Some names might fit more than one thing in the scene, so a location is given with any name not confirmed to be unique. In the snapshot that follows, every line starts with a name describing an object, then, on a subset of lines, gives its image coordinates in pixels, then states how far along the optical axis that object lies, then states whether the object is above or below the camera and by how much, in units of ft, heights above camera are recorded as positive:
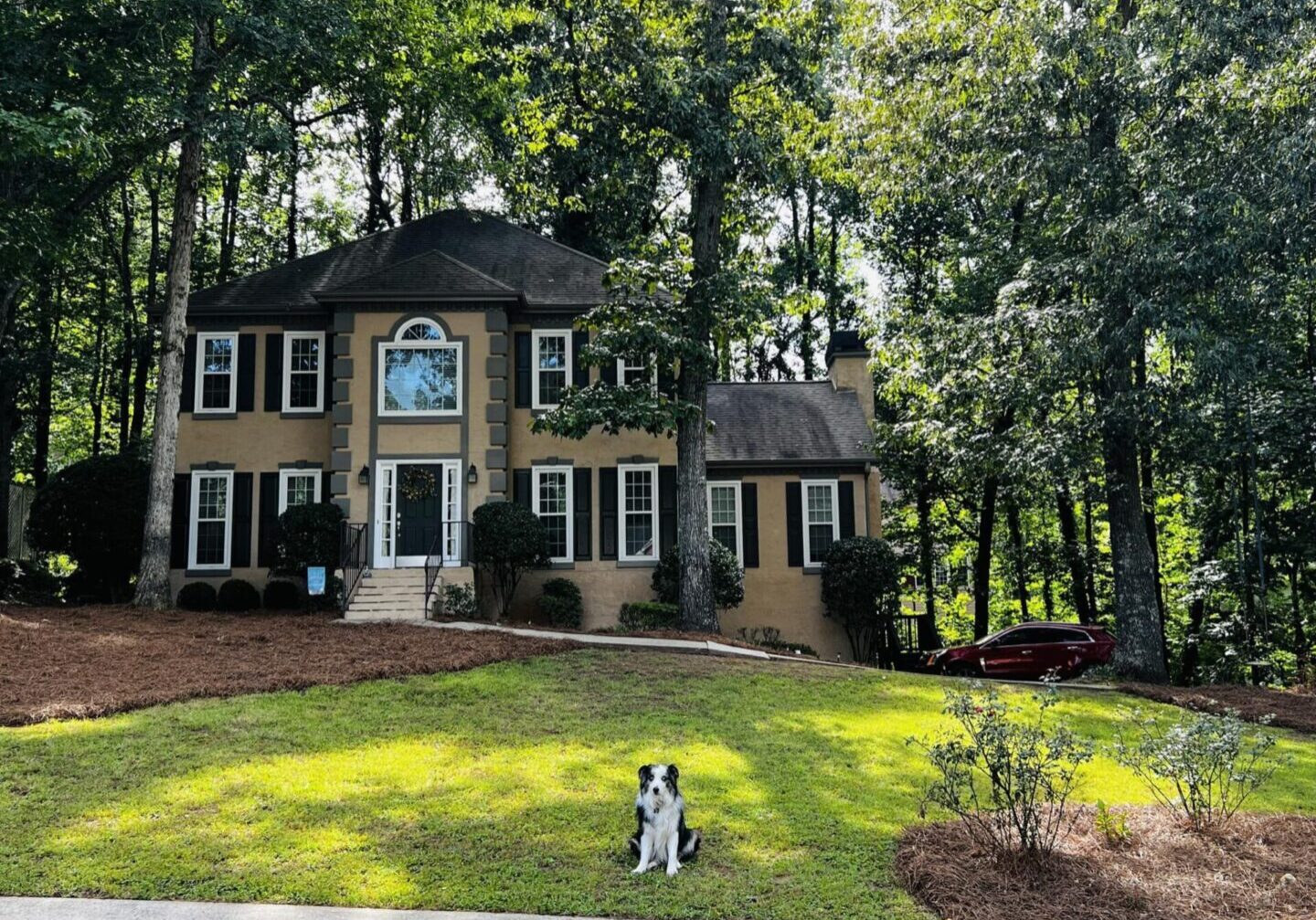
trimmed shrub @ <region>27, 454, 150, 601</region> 59.21 +3.09
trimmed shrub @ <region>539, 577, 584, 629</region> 58.29 -2.80
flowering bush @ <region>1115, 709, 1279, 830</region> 20.36 -4.58
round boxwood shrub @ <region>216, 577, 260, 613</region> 58.85 -2.09
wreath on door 59.93 +4.77
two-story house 59.88 +7.14
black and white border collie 18.35 -5.28
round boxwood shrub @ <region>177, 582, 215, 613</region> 58.85 -2.10
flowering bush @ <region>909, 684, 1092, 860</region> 18.52 -4.39
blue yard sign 53.31 -1.00
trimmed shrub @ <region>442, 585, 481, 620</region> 55.67 -2.48
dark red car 56.90 -6.20
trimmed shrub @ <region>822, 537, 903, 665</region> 61.05 -2.29
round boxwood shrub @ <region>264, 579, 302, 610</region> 59.26 -2.10
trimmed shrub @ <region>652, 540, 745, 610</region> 59.36 -1.40
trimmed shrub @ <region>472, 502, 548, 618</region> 56.44 +1.02
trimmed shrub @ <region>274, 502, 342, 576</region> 56.49 +1.45
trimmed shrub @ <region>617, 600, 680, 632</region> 57.16 -3.58
